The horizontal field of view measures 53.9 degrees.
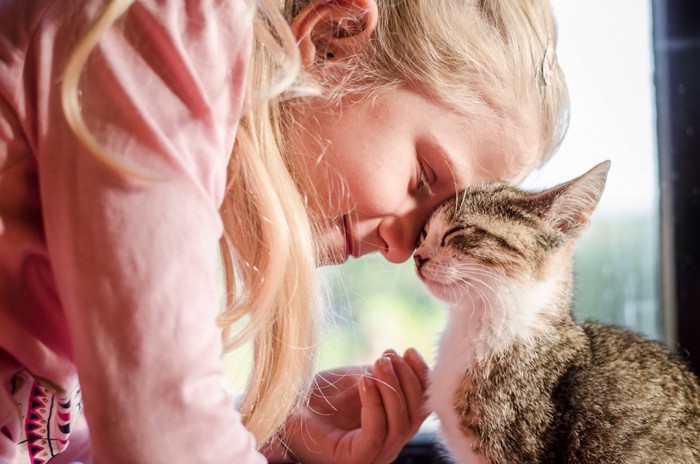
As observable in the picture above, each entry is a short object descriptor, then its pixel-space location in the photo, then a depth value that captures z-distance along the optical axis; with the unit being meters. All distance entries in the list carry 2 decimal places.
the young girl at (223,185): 0.66
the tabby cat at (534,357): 0.89
